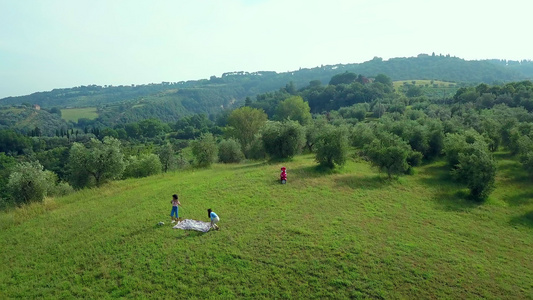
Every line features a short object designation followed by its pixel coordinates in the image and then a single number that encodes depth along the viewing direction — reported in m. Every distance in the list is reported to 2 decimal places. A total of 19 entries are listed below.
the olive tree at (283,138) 42.34
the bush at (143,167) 45.09
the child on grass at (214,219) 20.20
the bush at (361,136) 52.55
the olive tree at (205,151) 47.28
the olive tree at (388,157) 34.28
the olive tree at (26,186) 27.06
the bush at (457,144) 38.83
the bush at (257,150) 51.55
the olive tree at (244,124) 72.75
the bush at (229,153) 52.72
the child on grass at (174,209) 21.14
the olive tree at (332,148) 36.16
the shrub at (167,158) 56.62
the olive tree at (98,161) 33.22
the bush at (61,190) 34.26
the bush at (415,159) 43.12
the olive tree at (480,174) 31.23
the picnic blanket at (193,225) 20.45
